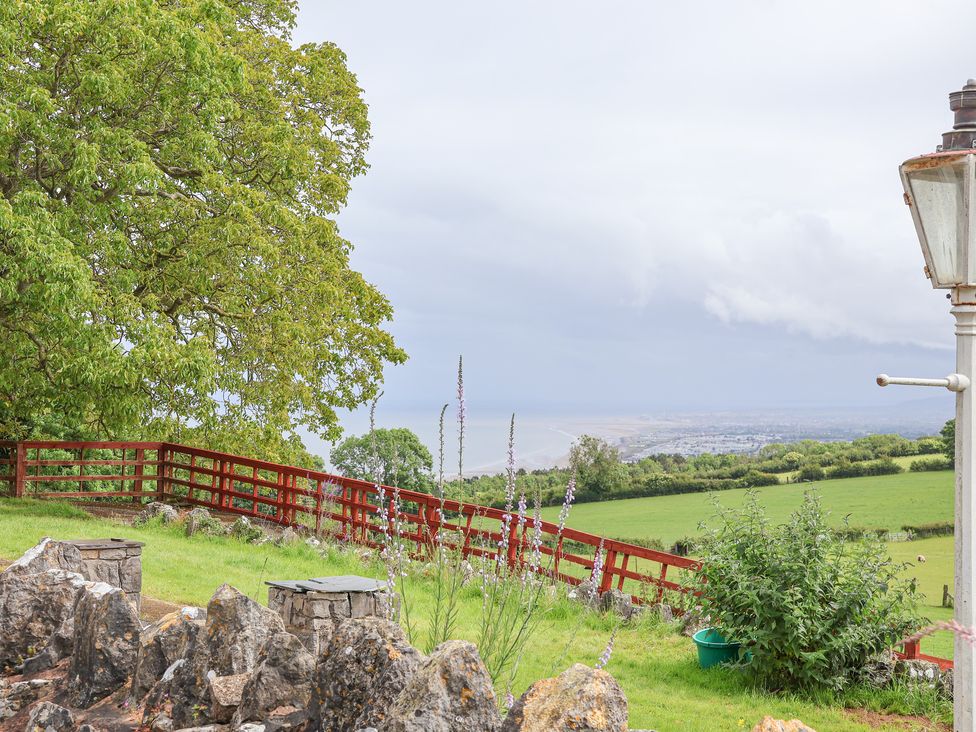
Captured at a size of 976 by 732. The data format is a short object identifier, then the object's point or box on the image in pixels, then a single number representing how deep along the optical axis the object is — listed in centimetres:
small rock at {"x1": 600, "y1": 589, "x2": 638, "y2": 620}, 1056
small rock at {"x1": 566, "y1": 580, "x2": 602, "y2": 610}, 1026
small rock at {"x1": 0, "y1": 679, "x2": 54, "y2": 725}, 541
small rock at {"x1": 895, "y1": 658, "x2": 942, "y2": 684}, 771
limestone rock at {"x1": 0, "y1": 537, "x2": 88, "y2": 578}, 688
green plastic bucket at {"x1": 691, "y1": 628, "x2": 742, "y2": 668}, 828
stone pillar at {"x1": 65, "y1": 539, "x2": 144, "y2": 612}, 730
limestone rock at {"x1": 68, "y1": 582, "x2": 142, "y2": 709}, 528
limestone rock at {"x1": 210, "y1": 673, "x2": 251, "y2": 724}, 460
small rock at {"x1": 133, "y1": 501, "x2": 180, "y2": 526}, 1462
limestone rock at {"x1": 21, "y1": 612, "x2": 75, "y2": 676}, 587
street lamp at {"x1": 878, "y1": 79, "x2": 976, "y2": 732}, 420
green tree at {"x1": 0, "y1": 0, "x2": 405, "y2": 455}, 1432
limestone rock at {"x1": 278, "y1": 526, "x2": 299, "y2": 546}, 1329
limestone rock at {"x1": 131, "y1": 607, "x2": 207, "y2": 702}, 514
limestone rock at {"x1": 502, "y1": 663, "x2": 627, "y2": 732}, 353
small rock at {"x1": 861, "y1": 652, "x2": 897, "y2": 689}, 770
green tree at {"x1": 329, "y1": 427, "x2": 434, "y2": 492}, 2711
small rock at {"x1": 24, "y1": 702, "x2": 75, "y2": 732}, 496
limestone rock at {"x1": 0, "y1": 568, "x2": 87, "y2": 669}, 610
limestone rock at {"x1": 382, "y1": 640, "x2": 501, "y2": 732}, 362
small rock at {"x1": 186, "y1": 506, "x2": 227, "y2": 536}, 1380
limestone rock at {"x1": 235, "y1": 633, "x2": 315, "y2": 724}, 444
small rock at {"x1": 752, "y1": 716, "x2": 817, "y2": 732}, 337
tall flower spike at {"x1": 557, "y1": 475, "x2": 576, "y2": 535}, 468
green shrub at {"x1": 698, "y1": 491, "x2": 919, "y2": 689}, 749
